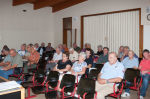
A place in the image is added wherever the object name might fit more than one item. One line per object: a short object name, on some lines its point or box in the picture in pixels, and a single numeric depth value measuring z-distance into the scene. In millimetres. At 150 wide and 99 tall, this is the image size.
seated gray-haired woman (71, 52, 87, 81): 4146
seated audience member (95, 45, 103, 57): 7969
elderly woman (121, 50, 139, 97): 4660
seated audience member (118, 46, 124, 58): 6759
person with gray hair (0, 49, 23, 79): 5066
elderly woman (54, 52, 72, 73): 4462
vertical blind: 7794
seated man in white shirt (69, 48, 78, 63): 6641
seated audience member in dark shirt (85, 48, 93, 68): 4768
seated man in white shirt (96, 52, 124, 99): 3317
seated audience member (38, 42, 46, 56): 9914
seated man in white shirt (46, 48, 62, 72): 6039
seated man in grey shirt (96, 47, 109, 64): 5994
